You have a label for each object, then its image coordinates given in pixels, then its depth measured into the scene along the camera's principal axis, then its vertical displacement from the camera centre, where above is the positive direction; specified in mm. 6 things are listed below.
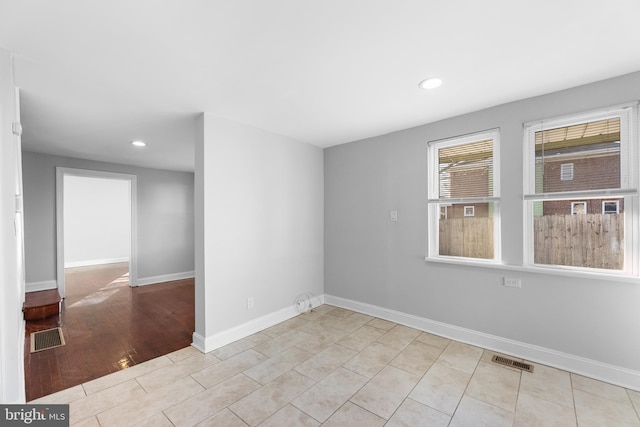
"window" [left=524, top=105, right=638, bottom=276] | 2199 +169
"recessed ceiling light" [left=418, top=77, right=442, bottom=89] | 2203 +1087
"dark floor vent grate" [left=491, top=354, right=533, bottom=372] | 2413 -1406
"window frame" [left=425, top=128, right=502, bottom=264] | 2797 +147
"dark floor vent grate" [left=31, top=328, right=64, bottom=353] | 2848 -1409
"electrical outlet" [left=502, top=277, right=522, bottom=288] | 2615 -701
